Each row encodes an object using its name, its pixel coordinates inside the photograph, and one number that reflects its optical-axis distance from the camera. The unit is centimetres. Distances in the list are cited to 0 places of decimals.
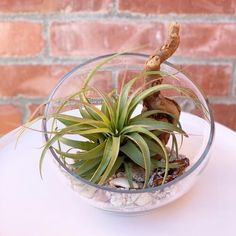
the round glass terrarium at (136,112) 59
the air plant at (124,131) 60
